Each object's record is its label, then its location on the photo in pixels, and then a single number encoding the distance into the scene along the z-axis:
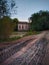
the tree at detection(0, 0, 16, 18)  9.03
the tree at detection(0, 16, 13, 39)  8.97
